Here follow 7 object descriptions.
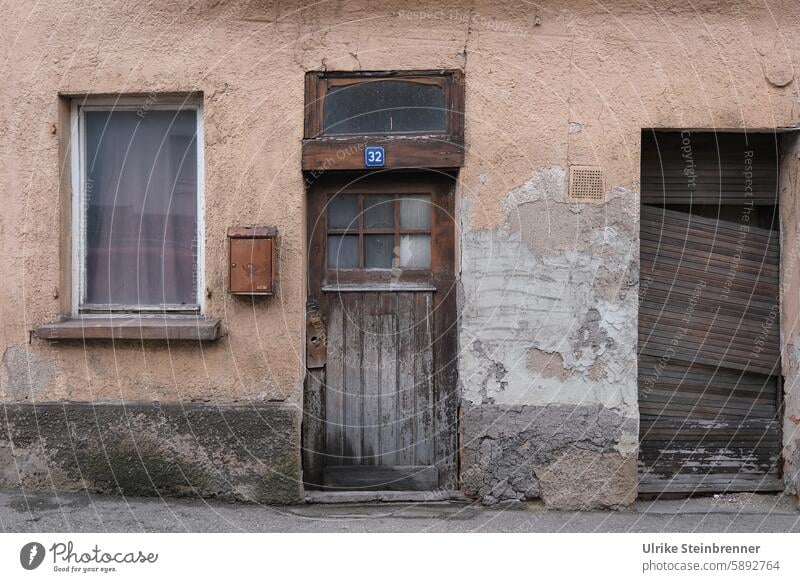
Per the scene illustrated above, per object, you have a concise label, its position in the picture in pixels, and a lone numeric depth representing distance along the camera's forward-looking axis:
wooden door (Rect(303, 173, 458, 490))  5.91
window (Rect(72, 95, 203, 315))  5.99
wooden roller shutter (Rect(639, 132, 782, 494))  5.96
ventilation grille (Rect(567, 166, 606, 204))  5.69
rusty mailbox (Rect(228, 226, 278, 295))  5.64
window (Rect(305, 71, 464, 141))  5.77
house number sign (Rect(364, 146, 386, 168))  5.73
